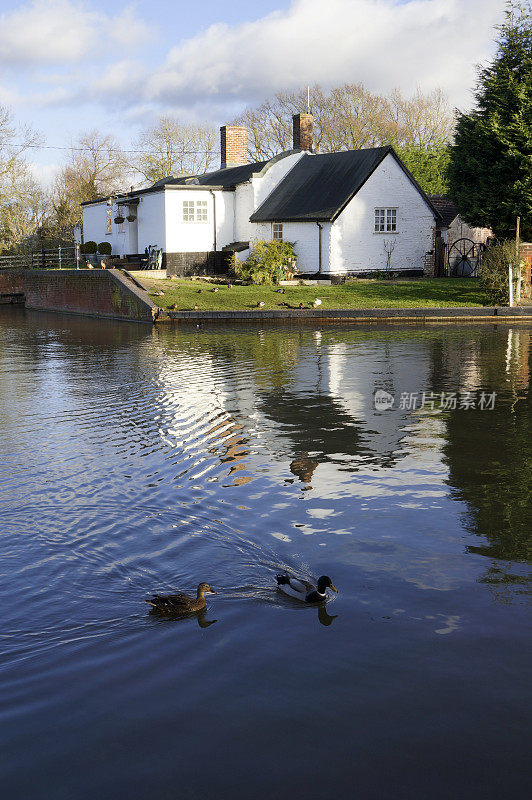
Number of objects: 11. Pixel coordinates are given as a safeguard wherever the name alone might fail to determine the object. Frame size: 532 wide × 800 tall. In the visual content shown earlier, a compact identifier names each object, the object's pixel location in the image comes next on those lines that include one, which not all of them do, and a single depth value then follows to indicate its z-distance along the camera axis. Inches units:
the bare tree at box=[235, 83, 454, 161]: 2608.3
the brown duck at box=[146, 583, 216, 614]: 242.4
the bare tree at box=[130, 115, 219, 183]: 2797.7
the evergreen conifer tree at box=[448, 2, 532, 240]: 1334.9
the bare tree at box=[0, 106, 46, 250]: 2358.5
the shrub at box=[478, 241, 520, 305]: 1277.1
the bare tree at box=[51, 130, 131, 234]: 2770.7
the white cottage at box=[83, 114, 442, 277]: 1624.0
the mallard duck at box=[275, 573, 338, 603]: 249.6
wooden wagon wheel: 1779.0
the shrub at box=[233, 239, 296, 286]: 1574.8
